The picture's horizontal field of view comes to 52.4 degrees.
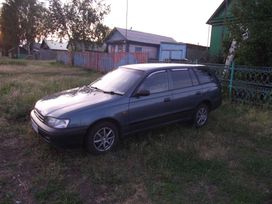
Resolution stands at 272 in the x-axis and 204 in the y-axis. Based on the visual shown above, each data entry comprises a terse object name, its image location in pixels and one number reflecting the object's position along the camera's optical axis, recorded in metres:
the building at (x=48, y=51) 49.32
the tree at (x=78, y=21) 27.28
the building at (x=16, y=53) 48.65
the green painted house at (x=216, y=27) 17.34
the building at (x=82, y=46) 29.19
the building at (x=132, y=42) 29.16
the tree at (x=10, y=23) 46.34
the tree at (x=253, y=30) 8.34
